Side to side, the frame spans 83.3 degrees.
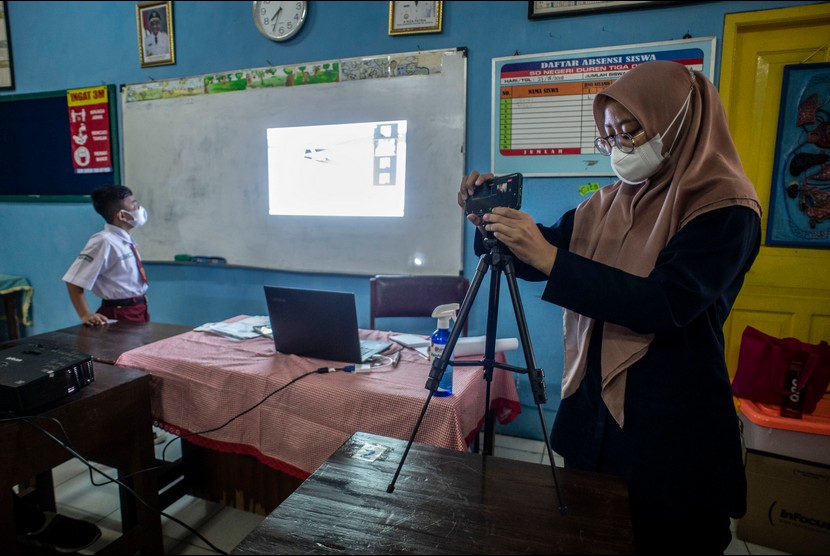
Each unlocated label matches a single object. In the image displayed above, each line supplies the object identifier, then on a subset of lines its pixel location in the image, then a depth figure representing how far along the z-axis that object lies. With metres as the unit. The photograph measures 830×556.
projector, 1.24
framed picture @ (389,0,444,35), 2.58
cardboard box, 1.74
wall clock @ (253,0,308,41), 2.86
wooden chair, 2.42
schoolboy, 2.43
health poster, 3.48
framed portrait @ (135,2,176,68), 3.21
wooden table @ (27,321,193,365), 1.87
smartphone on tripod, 0.89
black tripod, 0.82
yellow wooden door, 2.13
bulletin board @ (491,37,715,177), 2.32
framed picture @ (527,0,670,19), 2.27
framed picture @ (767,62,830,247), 2.14
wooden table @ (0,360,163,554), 1.23
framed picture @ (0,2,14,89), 3.72
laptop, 1.52
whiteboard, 2.66
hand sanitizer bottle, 1.39
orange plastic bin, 1.70
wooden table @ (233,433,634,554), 0.67
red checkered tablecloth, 1.38
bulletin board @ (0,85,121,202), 3.58
